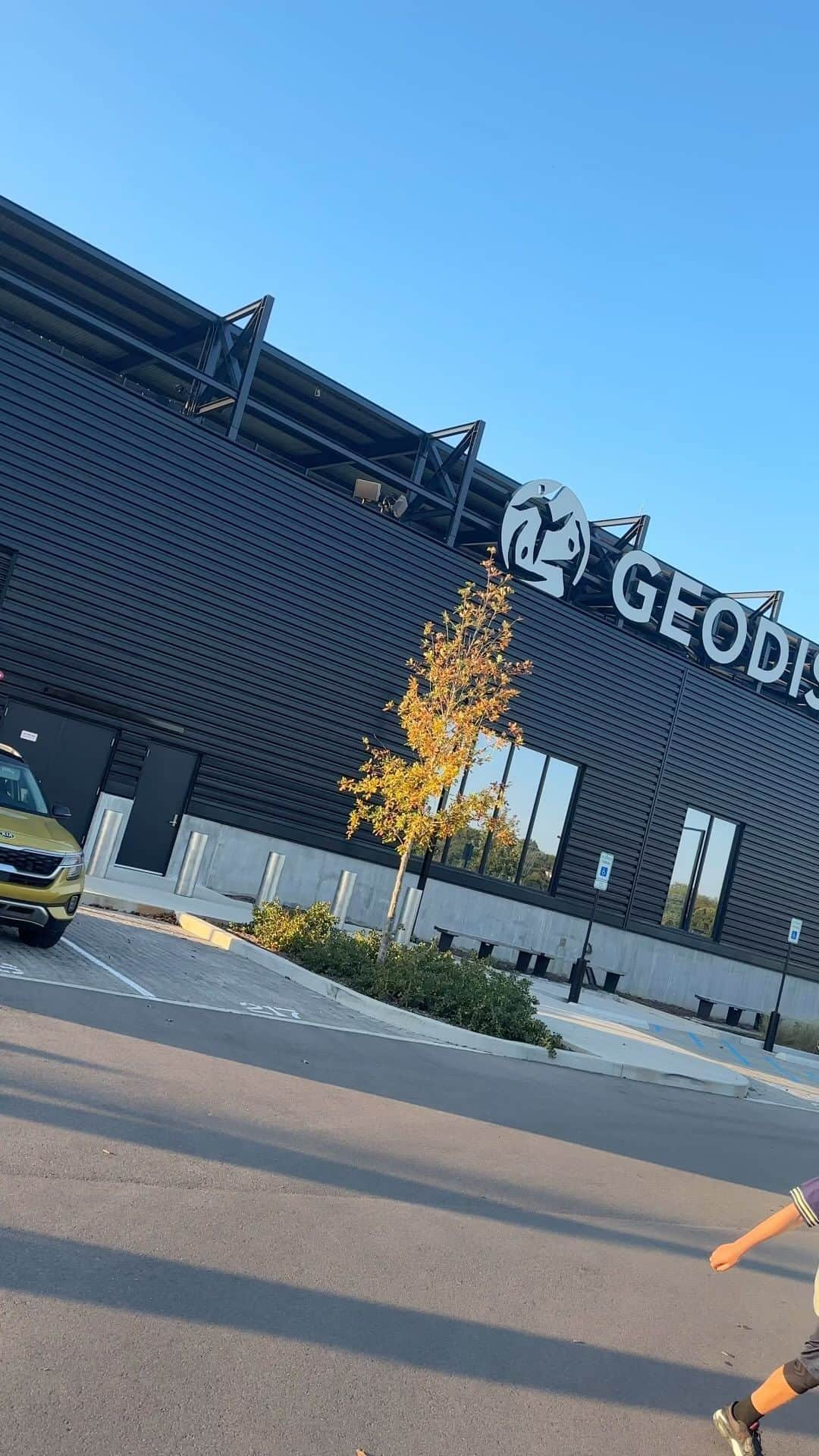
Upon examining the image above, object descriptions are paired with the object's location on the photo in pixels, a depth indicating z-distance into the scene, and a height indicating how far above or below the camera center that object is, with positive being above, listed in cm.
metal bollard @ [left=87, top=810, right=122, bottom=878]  1691 -70
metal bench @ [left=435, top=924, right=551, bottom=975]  2067 -94
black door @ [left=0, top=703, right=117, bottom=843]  1825 +48
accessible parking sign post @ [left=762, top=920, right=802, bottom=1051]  2230 -110
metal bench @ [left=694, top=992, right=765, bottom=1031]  2597 -109
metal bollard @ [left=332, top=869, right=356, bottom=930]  1809 -56
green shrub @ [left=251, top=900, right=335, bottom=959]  1459 -106
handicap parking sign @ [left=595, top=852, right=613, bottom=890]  1981 +104
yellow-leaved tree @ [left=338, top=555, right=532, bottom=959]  1458 +186
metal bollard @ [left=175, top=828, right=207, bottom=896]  1791 -75
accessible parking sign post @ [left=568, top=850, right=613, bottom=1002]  1908 +71
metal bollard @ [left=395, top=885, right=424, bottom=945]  1894 -54
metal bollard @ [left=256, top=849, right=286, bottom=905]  1816 -60
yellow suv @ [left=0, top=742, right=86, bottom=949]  1008 -86
